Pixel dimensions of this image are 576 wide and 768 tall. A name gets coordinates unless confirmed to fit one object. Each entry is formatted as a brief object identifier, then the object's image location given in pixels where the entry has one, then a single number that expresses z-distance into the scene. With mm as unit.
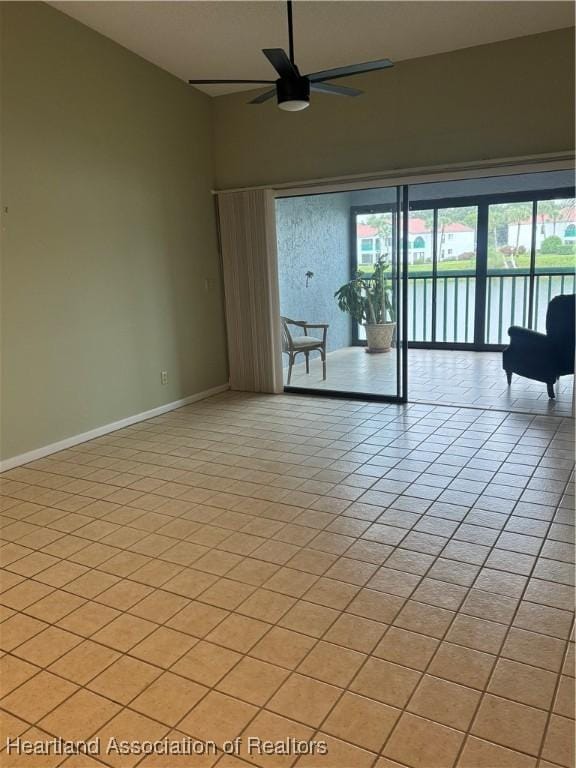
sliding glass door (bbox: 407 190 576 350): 7582
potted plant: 5938
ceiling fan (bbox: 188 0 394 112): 3014
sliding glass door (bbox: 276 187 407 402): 5797
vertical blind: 5637
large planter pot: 6100
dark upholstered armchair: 5051
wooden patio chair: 6055
